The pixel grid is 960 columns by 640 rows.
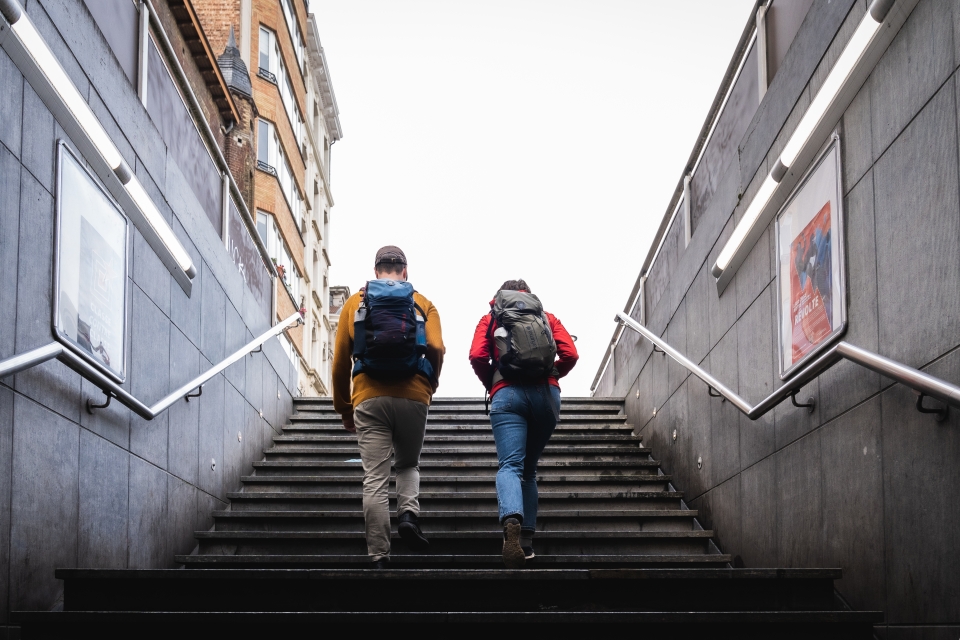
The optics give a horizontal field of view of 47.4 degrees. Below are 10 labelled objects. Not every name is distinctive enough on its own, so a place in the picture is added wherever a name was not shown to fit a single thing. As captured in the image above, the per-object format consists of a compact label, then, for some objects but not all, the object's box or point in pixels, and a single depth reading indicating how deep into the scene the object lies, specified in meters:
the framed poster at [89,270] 5.14
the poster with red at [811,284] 5.18
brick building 31.09
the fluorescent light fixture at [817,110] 4.54
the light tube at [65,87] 4.64
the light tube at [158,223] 6.12
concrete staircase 4.37
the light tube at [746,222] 5.96
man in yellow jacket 5.59
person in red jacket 5.75
